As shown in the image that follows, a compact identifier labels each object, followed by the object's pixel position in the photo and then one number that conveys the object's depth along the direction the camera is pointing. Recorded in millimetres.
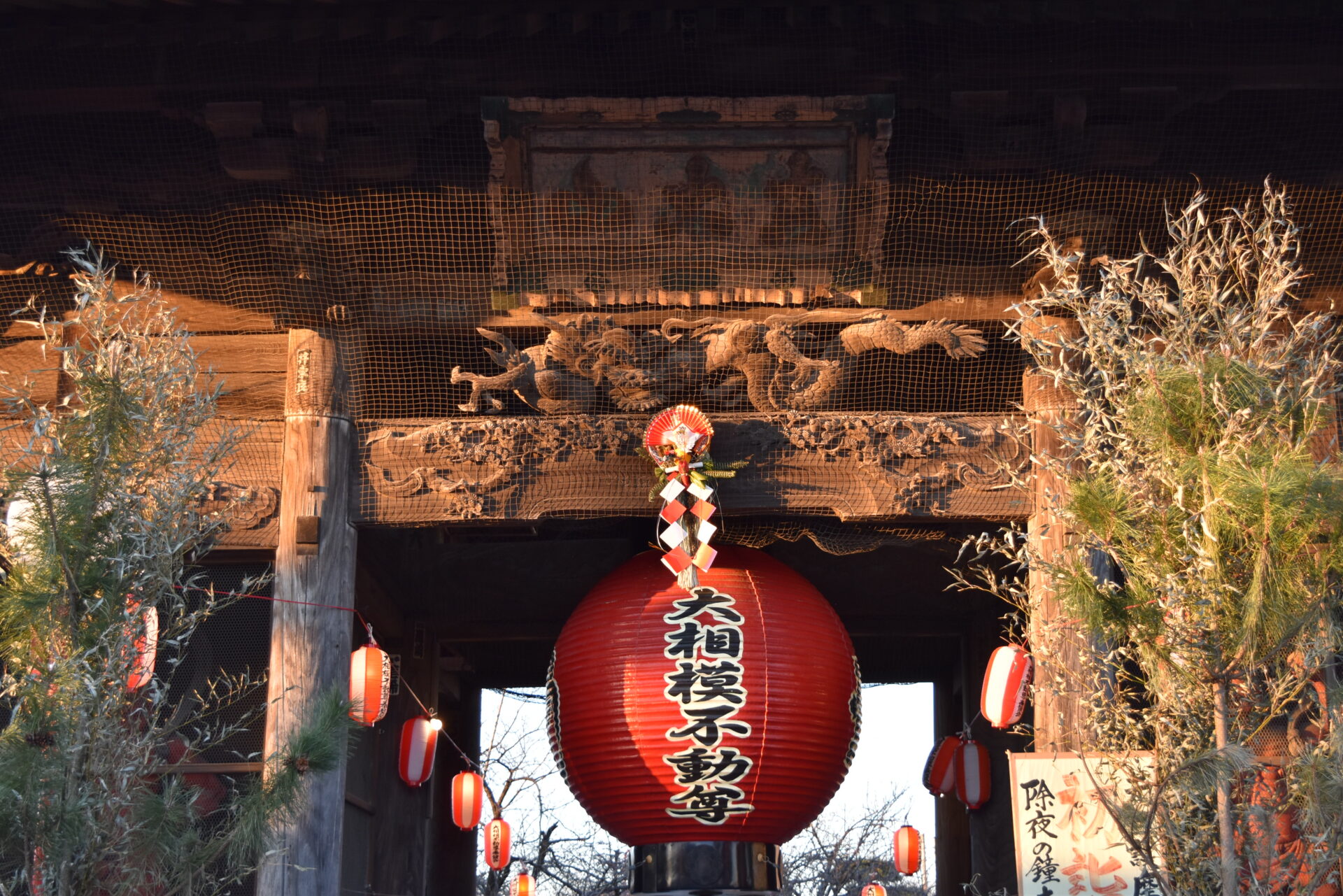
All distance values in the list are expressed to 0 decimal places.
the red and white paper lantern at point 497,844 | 8188
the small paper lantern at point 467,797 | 7801
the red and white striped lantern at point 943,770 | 8094
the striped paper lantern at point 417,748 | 7656
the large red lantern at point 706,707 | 6020
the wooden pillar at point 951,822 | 8938
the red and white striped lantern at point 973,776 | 8023
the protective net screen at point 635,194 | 5562
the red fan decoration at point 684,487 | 6016
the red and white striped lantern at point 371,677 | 6090
